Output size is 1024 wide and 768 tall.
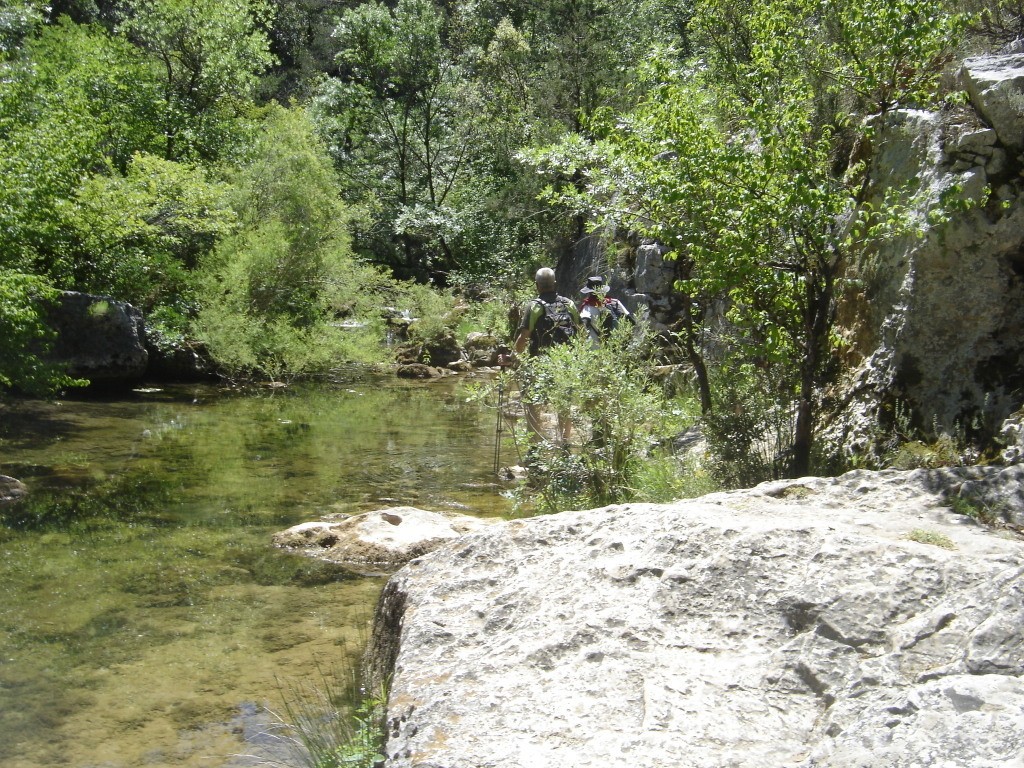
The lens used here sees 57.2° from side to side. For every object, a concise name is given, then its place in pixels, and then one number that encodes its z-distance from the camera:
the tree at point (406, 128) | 29.62
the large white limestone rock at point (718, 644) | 2.62
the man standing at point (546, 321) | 9.27
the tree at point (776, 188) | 5.98
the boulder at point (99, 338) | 15.79
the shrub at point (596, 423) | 6.97
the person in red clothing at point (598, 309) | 8.66
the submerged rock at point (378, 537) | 7.02
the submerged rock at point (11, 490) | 8.73
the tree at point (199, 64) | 22.89
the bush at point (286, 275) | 18.52
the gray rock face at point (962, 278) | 5.67
